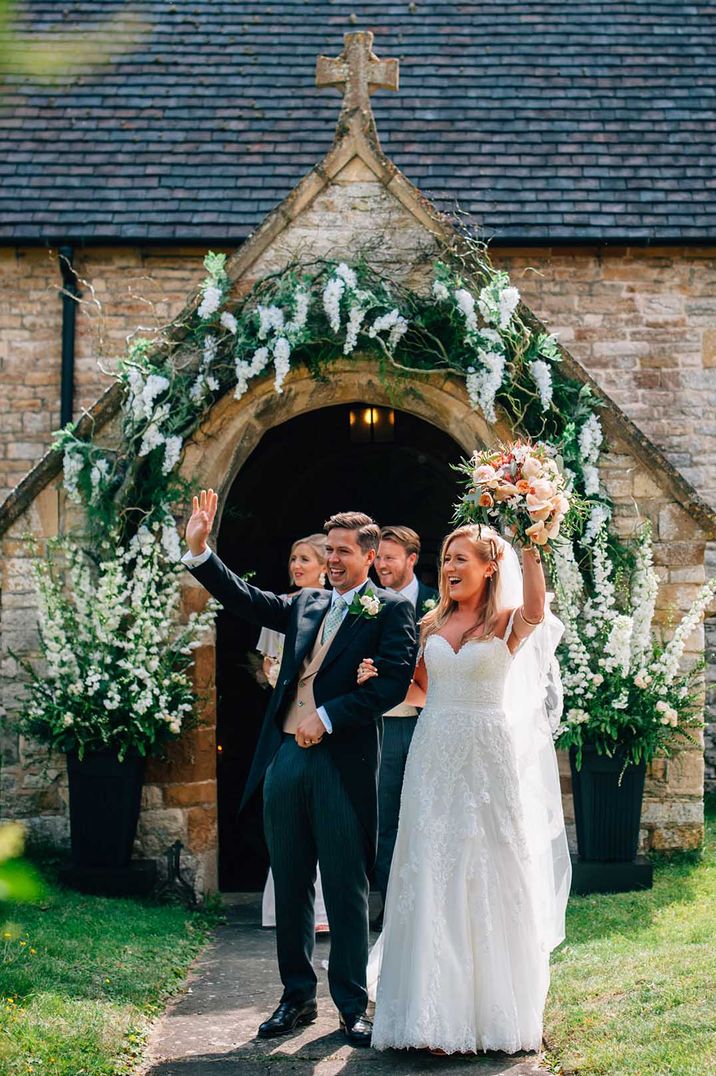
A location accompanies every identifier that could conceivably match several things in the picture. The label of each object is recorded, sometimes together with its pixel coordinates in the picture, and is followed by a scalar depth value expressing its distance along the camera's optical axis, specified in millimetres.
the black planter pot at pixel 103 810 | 6719
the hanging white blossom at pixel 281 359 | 6852
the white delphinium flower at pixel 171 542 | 6957
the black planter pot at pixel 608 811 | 6789
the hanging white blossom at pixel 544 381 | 7012
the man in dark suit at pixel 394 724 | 5785
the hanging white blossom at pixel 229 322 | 7004
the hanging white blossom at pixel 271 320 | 6926
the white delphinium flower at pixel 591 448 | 7008
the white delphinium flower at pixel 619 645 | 6738
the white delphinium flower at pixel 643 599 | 6977
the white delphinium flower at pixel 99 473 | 6969
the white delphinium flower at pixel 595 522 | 7016
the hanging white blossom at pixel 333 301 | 6930
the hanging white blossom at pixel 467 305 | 6965
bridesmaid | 6113
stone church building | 9977
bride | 4141
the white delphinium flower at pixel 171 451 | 6996
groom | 4484
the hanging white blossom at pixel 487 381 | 6973
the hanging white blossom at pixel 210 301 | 7000
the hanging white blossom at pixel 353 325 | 6910
